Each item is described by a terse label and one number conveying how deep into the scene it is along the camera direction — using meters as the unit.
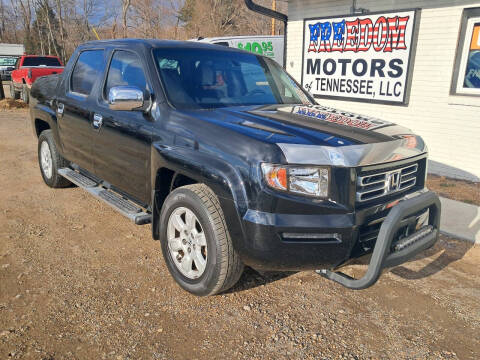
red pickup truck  15.82
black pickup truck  2.62
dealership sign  8.05
